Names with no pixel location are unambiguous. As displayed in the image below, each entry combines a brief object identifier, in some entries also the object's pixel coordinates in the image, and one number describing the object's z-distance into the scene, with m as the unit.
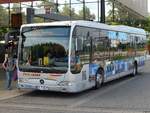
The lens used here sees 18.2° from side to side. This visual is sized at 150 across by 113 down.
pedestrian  17.17
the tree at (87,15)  39.34
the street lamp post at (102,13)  25.00
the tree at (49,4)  36.28
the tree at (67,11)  38.57
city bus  15.10
